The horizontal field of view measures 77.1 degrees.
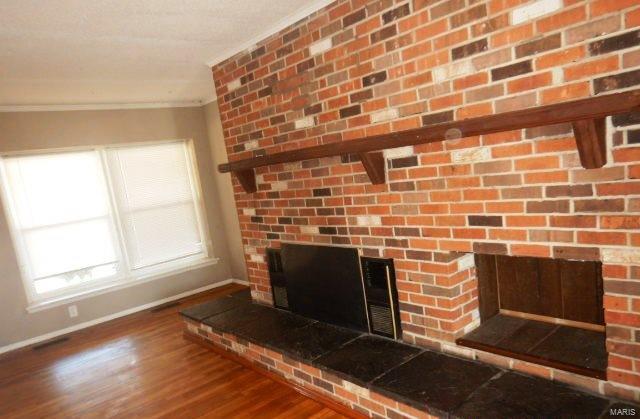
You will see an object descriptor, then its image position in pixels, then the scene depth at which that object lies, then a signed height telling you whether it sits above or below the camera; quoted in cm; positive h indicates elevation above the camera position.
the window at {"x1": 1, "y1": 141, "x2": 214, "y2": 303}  429 -31
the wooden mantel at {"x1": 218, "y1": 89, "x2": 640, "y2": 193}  132 +2
